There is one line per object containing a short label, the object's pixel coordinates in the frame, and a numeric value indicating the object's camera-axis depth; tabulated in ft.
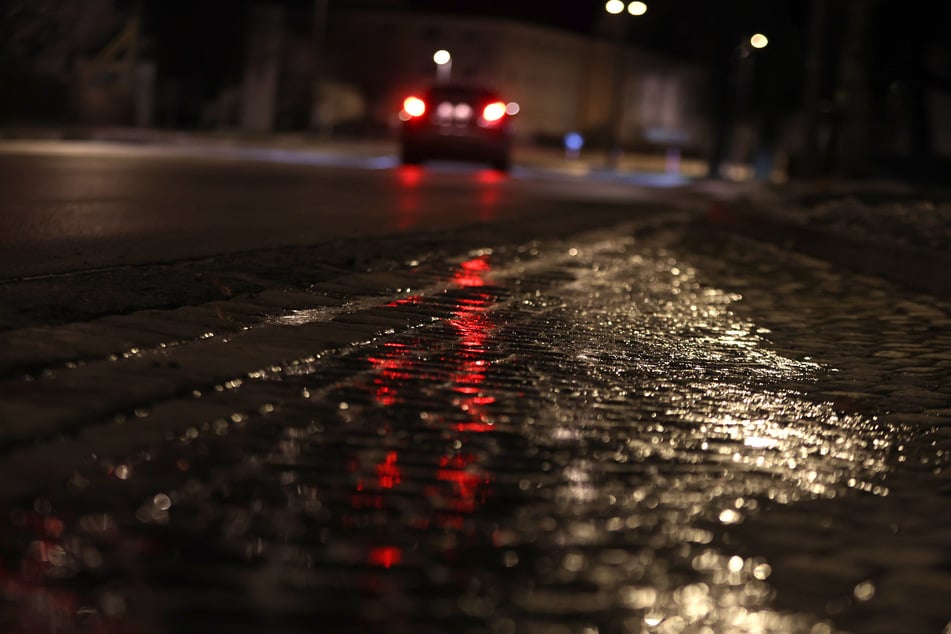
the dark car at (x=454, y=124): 101.14
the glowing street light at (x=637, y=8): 156.75
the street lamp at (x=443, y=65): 242.17
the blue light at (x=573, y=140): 157.79
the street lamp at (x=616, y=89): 151.02
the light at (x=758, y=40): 152.79
